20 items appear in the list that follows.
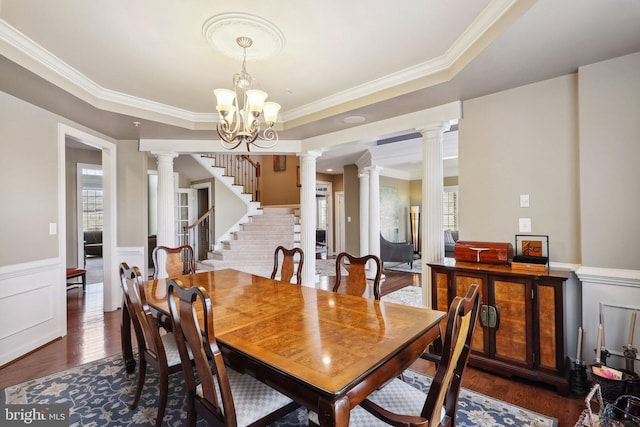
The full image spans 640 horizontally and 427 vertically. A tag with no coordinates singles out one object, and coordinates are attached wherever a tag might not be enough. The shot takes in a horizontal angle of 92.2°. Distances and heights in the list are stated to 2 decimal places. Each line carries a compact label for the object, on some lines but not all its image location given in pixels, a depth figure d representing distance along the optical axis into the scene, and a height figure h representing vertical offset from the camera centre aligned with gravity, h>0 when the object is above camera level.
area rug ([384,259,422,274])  6.99 -1.30
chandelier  2.26 +0.81
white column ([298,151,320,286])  4.57 -0.02
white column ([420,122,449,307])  3.21 +0.13
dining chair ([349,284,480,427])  1.07 -0.72
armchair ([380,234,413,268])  7.01 -0.87
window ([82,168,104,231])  9.93 +0.48
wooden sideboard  2.22 -0.83
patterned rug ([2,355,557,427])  1.94 -1.29
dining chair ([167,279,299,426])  1.20 -0.81
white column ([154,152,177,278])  4.44 +0.25
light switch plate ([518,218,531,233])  2.68 -0.11
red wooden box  2.65 -0.35
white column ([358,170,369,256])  6.60 +0.03
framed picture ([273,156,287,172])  8.49 +1.44
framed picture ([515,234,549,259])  2.57 -0.28
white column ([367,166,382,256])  6.48 +0.07
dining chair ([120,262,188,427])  1.70 -0.74
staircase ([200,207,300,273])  5.87 -0.54
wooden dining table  1.09 -0.58
